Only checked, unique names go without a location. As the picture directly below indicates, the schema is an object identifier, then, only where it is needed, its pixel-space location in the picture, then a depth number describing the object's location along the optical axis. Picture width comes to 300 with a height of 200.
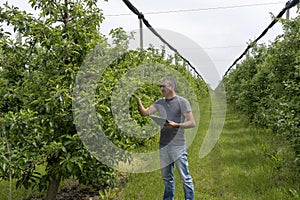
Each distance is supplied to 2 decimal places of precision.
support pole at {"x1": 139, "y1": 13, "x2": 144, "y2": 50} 8.50
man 4.34
